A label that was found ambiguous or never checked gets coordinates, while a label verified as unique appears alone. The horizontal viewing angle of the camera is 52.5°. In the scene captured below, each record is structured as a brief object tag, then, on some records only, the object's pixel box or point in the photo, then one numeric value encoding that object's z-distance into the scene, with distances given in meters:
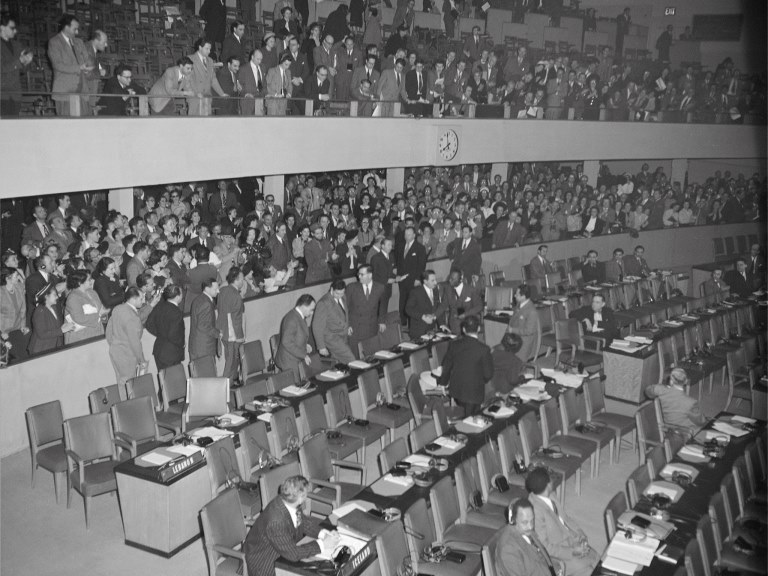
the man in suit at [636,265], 16.34
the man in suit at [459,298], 11.62
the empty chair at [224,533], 5.92
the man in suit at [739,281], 15.39
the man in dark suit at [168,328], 9.22
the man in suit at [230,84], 12.12
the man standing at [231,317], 9.86
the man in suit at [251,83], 12.46
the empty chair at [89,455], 7.21
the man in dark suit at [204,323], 9.50
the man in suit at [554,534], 6.25
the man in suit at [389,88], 14.88
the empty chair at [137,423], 7.96
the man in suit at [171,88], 11.09
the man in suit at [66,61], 9.99
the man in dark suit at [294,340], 9.42
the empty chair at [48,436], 7.59
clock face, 15.86
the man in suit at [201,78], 11.64
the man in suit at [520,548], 5.73
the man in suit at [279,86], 12.83
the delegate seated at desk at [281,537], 5.57
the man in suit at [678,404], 8.62
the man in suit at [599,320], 11.88
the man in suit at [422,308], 11.23
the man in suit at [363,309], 10.98
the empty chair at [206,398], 8.52
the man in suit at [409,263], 12.95
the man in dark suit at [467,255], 13.47
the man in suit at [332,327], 10.07
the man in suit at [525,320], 10.61
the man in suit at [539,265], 15.01
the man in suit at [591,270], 15.22
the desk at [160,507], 6.75
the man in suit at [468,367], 8.55
